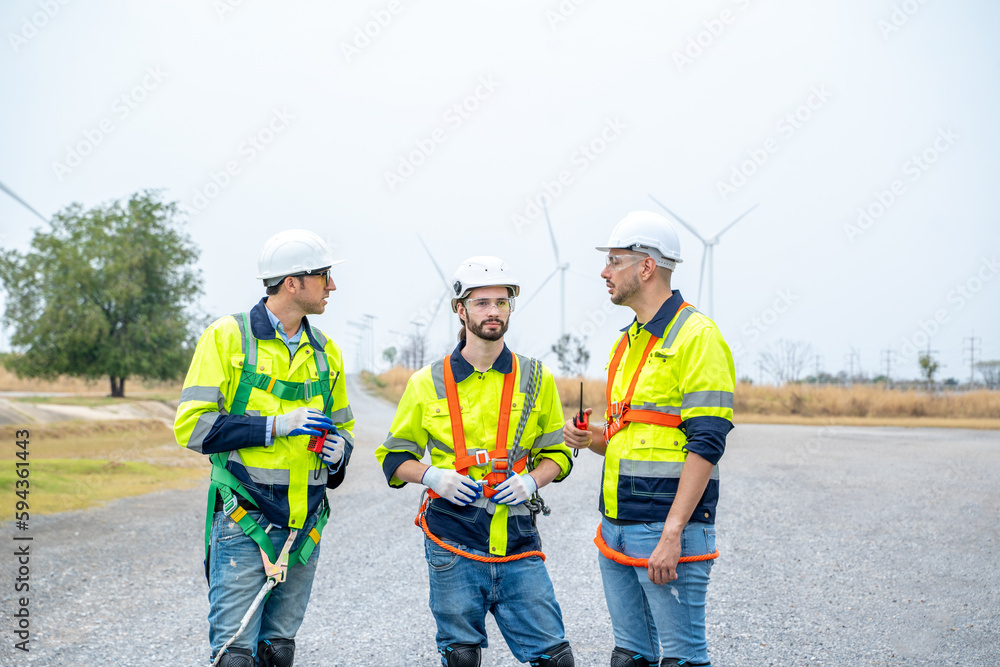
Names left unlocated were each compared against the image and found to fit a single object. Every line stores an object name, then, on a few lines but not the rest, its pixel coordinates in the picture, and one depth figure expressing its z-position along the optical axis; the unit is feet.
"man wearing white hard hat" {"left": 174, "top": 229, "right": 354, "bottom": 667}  11.94
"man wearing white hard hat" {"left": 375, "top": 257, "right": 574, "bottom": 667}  12.18
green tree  105.40
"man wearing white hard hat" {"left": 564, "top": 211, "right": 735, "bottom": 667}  11.12
